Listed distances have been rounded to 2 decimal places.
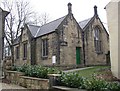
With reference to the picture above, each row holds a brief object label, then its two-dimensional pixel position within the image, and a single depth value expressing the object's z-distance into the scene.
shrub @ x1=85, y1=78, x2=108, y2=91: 3.98
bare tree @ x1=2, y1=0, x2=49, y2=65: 21.22
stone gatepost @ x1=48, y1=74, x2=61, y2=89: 4.94
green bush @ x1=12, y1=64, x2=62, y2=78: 5.55
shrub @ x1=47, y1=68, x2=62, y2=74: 5.57
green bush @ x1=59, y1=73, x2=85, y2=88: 4.52
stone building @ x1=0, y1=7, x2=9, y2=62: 10.17
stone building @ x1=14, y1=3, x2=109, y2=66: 12.69
